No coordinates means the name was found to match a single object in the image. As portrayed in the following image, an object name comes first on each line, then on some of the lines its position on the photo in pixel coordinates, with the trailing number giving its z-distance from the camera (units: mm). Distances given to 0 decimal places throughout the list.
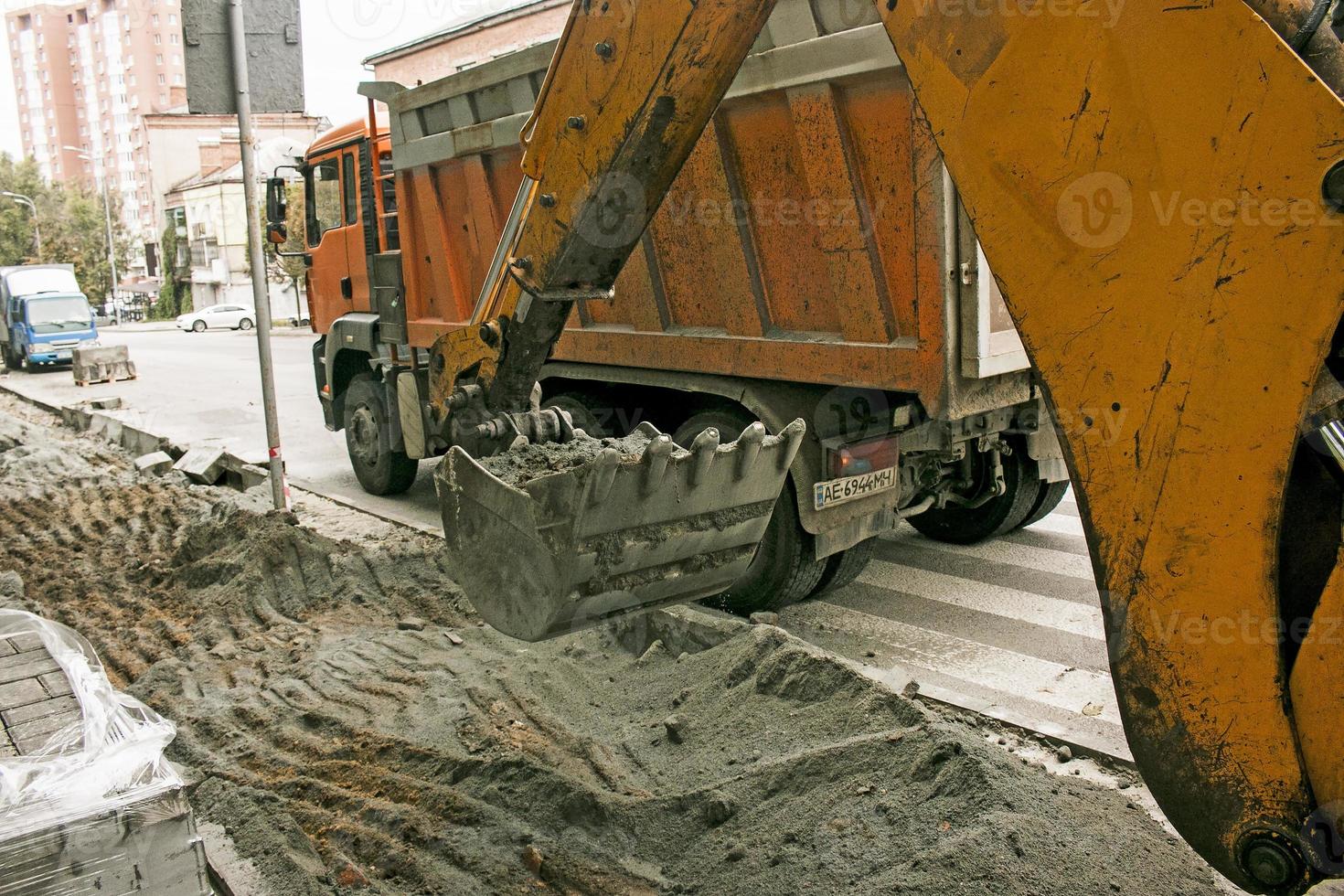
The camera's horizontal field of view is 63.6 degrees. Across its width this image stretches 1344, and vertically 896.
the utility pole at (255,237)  6453
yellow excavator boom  1800
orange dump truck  4695
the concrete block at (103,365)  18984
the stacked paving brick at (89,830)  2490
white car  39500
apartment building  85125
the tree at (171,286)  55406
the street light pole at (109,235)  48059
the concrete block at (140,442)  10797
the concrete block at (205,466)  9195
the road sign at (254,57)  6406
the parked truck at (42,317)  21859
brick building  26125
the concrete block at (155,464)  9562
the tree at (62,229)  50938
